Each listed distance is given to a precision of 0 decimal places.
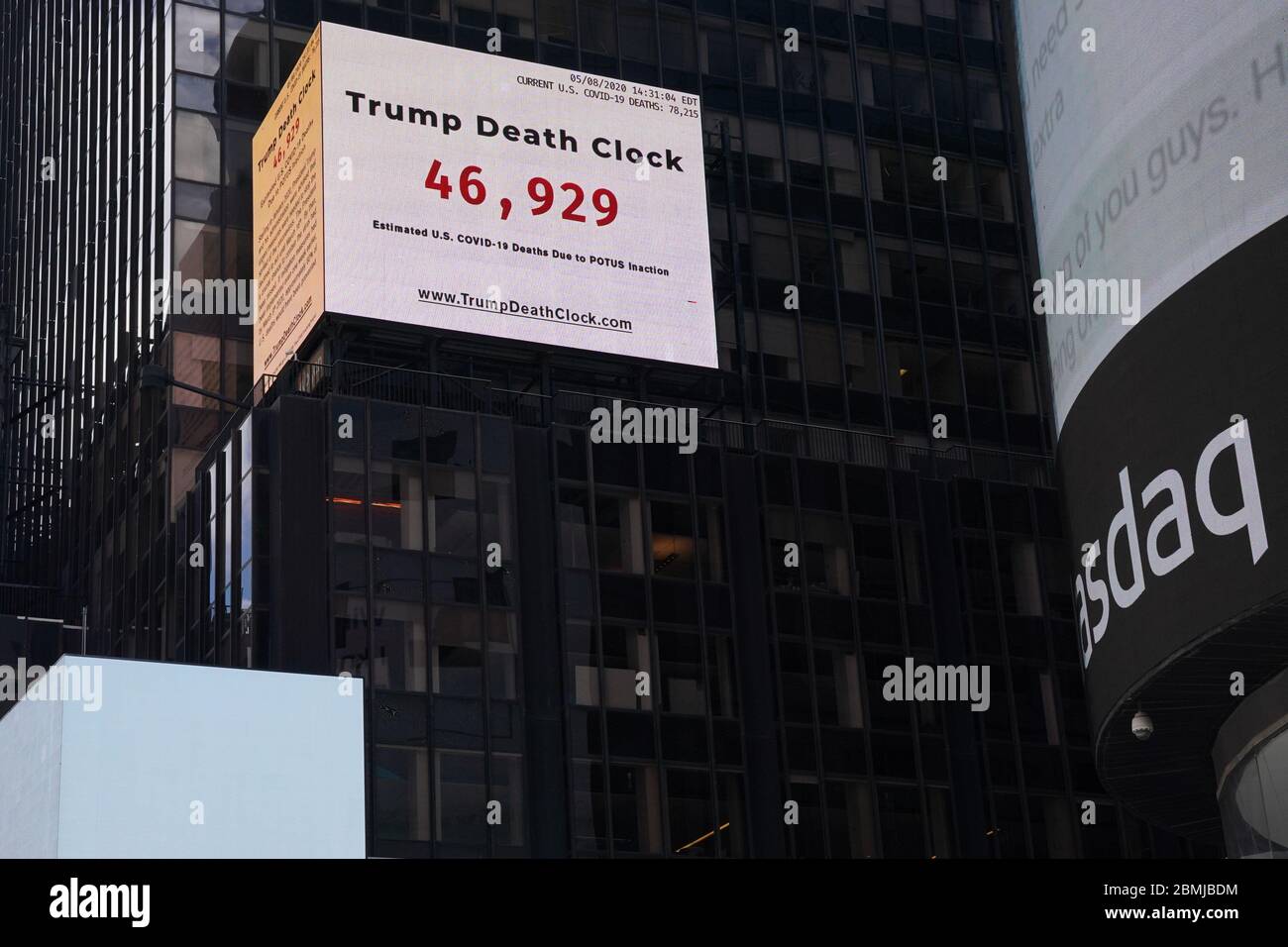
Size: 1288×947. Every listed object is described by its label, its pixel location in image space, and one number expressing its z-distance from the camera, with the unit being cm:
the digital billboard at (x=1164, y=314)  2030
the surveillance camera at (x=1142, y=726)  2367
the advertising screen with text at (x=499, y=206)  5322
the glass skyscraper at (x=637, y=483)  5038
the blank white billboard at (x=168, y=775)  4106
